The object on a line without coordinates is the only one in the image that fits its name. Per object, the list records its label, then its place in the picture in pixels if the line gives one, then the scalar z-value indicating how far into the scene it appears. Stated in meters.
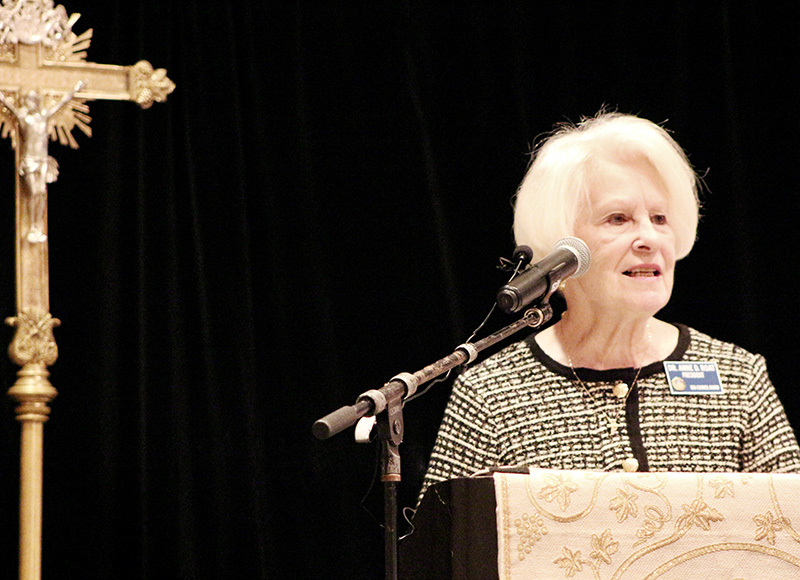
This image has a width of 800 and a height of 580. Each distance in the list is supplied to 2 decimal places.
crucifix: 7.51
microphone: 7.14
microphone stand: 7.05
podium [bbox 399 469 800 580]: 7.10
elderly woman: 7.46
